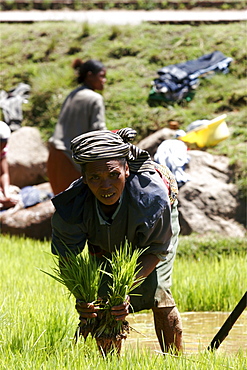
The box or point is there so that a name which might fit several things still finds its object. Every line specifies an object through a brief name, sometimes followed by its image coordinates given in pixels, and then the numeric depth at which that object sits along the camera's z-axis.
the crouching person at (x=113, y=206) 5.09
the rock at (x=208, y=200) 13.08
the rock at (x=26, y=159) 16.59
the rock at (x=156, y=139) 14.27
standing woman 11.50
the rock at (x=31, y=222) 12.76
